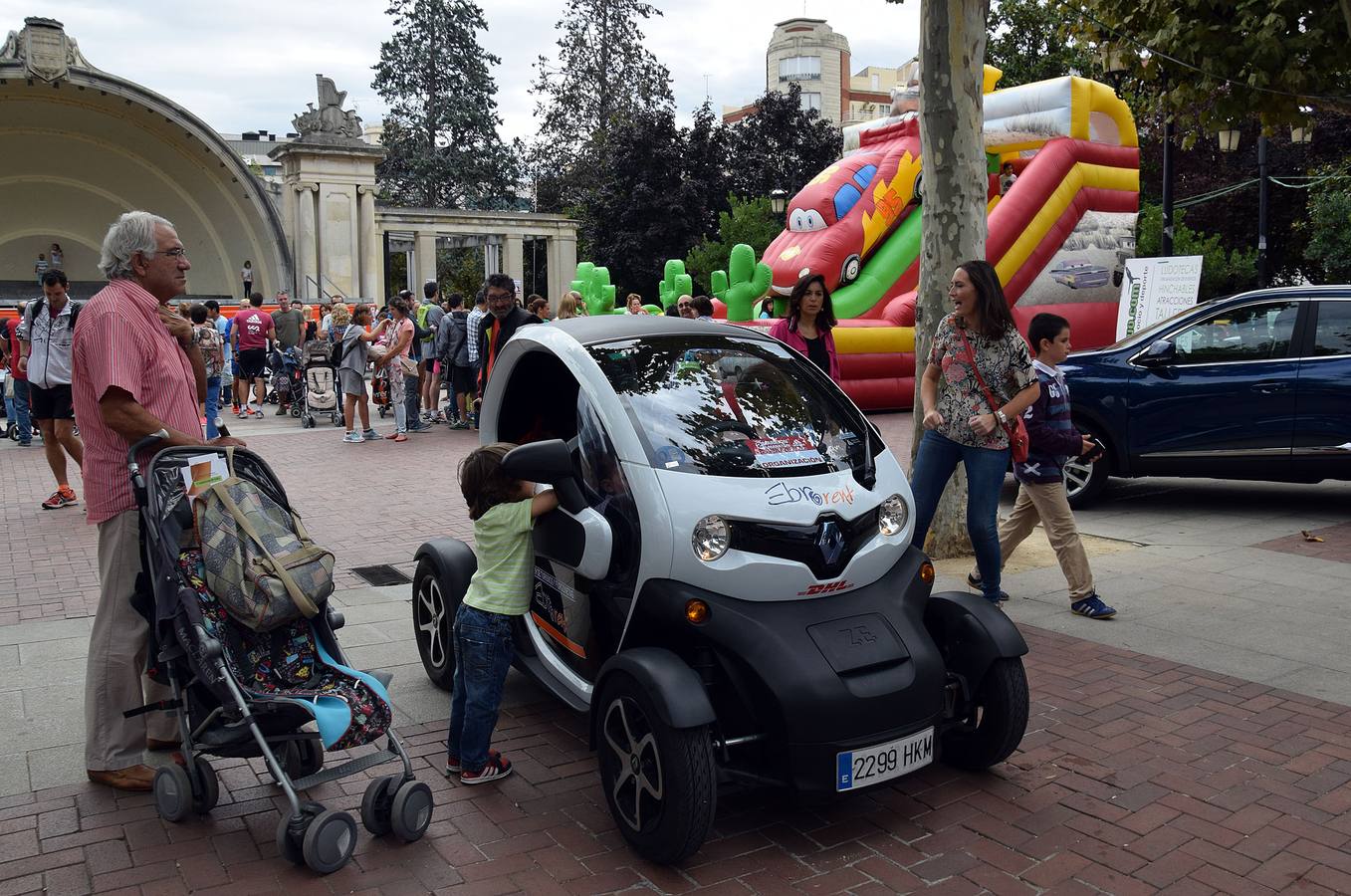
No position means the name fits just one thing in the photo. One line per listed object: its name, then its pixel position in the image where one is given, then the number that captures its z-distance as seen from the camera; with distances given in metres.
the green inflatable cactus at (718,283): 19.31
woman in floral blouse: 5.96
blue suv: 9.03
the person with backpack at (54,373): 9.55
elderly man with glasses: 4.14
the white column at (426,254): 34.81
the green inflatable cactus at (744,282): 17.70
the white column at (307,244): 29.48
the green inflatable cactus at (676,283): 20.02
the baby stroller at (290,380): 18.25
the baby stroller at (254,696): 3.61
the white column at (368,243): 30.12
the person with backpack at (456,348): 15.96
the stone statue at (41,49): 28.22
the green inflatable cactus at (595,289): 21.58
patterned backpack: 3.81
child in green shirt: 4.21
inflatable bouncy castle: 17.28
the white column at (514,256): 36.03
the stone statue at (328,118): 28.94
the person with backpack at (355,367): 14.47
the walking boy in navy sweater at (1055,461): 6.38
